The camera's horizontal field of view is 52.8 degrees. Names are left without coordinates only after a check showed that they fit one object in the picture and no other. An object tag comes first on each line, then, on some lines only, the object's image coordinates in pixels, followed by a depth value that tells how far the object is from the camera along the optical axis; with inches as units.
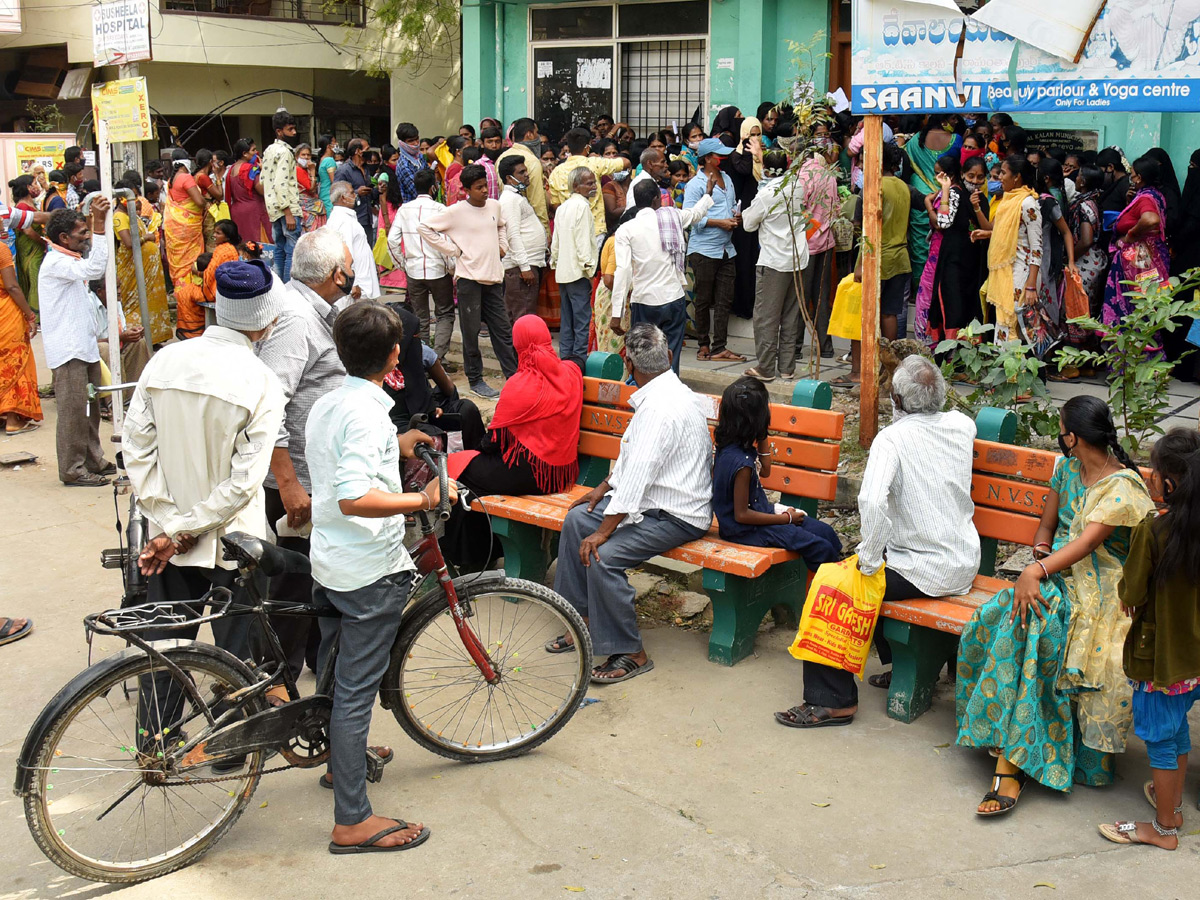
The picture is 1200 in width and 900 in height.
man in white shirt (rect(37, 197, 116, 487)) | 301.4
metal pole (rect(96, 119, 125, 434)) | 294.8
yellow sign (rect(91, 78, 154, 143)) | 305.4
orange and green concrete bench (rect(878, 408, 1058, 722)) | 173.3
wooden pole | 249.6
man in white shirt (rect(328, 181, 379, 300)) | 355.9
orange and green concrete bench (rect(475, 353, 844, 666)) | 193.9
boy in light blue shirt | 143.0
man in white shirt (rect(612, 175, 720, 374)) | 336.8
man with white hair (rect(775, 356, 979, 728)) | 174.6
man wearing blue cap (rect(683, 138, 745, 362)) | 381.1
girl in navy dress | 189.8
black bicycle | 136.0
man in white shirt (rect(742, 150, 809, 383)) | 346.3
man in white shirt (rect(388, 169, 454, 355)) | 377.4
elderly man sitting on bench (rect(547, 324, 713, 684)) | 191.6
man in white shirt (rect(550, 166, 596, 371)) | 360.2
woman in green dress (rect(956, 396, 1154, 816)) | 154.7
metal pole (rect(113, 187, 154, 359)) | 311.3
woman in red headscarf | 217.0
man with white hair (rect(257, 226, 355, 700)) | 179.6
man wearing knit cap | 154.6
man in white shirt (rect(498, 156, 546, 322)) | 380.2
